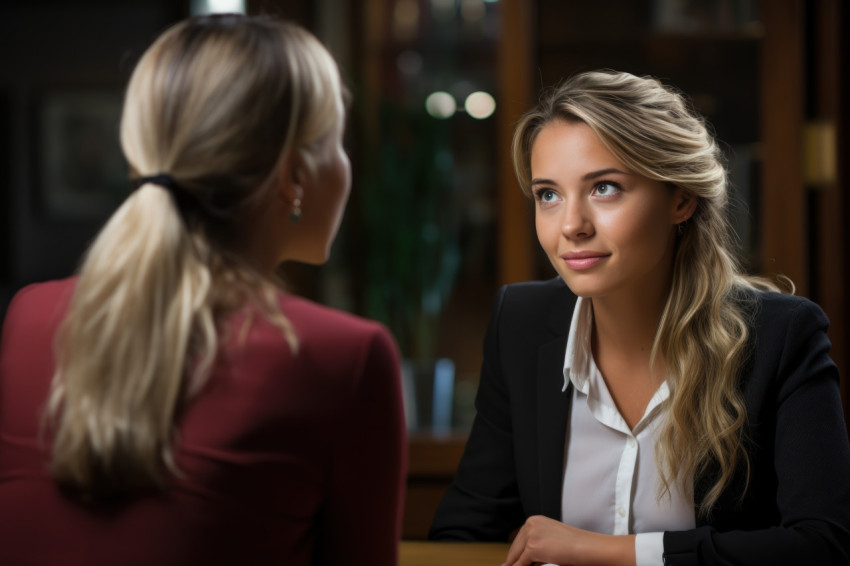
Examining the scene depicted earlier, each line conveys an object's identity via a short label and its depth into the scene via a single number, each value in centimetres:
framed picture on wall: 407
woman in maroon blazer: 217
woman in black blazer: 243
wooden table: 242
